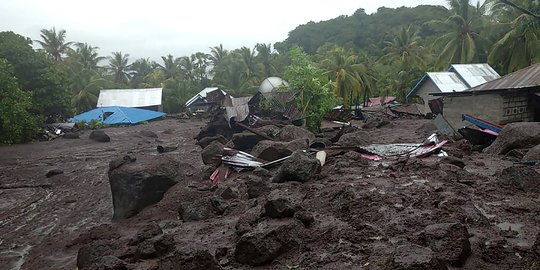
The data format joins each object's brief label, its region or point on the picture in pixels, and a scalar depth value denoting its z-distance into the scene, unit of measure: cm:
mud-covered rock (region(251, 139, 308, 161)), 1156
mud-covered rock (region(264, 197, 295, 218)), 611
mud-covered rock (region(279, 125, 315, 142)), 1517
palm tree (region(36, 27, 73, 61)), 4588
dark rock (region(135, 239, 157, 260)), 572
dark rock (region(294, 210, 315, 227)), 600
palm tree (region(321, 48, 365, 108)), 3356
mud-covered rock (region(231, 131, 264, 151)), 1493
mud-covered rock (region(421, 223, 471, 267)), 443
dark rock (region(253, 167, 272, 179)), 1017
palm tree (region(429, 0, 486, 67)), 3072
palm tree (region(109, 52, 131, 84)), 5966
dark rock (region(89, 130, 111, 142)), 2461
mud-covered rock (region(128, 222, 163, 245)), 653
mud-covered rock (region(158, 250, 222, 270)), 473
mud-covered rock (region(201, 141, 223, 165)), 1311
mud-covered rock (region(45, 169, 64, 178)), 1459
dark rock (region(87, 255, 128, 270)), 491
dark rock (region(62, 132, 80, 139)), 2598
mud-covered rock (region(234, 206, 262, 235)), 612
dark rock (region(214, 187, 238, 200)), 860
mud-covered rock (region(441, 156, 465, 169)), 938
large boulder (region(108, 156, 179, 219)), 932
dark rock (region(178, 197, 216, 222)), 757
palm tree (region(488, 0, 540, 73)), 2406
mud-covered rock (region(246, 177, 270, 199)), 836
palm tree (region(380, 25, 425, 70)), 3897
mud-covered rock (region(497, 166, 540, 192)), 702
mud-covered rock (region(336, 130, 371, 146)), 1358
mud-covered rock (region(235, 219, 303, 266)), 511
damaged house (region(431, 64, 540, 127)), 1433
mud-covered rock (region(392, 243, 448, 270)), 390
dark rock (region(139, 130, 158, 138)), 2668
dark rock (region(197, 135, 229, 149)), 1809
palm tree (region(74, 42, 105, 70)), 5159
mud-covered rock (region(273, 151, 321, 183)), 895
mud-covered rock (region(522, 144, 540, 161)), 891
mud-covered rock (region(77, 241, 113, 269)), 593
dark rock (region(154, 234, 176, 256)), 573
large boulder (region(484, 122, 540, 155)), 1030
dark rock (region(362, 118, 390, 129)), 2212
